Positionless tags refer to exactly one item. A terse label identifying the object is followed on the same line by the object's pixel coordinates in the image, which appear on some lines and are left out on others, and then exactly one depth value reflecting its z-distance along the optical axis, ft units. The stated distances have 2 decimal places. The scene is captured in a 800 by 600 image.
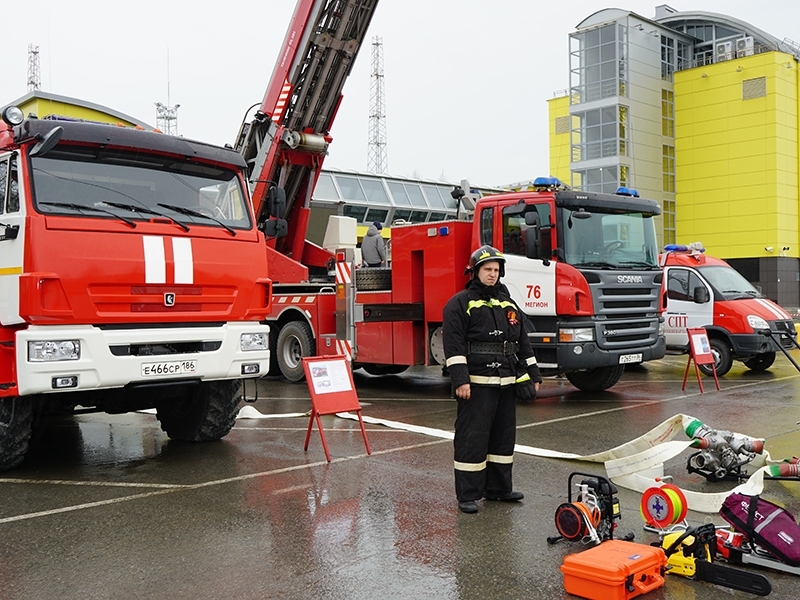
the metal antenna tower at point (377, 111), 207.19
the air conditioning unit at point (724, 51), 127.13
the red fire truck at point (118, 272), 20.71
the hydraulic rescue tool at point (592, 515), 16.01
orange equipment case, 13.33
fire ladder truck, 34.76
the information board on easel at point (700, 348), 38.91
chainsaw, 14.03
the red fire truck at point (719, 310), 44.47
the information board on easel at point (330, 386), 24.93
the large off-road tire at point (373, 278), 40.68
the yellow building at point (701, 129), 121.08
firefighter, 19.07
